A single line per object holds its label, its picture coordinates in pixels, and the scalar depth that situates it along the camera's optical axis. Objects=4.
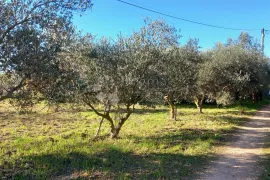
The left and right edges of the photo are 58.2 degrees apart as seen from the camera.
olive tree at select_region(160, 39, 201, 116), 11.29
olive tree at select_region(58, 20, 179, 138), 9.46
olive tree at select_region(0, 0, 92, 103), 5.33
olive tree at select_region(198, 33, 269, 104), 17.12
